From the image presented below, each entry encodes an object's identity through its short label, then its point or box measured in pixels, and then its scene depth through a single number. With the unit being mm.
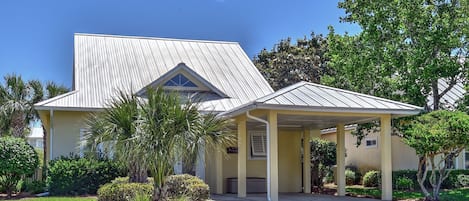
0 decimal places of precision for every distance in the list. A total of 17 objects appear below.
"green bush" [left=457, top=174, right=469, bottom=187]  21766
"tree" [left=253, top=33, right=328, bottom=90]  34000
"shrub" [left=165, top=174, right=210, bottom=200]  12531
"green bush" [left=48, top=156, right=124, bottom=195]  16891
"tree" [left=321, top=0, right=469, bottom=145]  17938
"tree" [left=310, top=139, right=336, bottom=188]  22414
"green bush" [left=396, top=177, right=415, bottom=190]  21234
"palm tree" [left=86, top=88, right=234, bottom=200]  11375
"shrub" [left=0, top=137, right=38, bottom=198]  16984
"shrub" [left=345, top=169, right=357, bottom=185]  24953
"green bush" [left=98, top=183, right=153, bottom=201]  11766
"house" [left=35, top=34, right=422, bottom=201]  14398
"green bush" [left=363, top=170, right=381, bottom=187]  23000
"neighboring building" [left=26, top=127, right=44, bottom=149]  48375
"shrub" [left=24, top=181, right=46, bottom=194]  17766
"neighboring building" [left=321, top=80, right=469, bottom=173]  23453
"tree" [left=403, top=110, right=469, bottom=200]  13898
